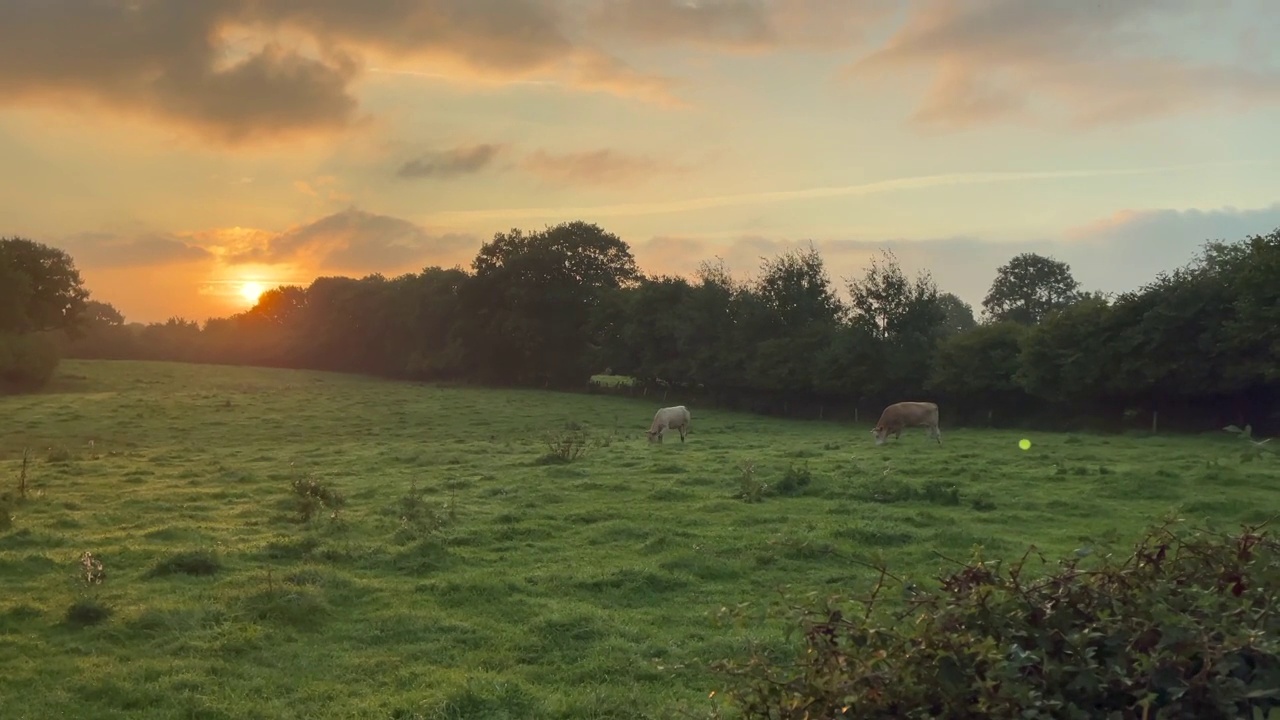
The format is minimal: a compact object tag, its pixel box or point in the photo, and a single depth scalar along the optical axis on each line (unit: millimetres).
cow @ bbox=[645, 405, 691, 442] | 30250
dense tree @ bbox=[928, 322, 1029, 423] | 37625
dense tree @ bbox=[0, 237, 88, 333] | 52281
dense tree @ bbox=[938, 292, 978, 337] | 92250
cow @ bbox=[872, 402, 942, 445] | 30406
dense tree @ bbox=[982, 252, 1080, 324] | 67438
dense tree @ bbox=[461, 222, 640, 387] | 63250
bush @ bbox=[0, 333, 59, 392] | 48094
